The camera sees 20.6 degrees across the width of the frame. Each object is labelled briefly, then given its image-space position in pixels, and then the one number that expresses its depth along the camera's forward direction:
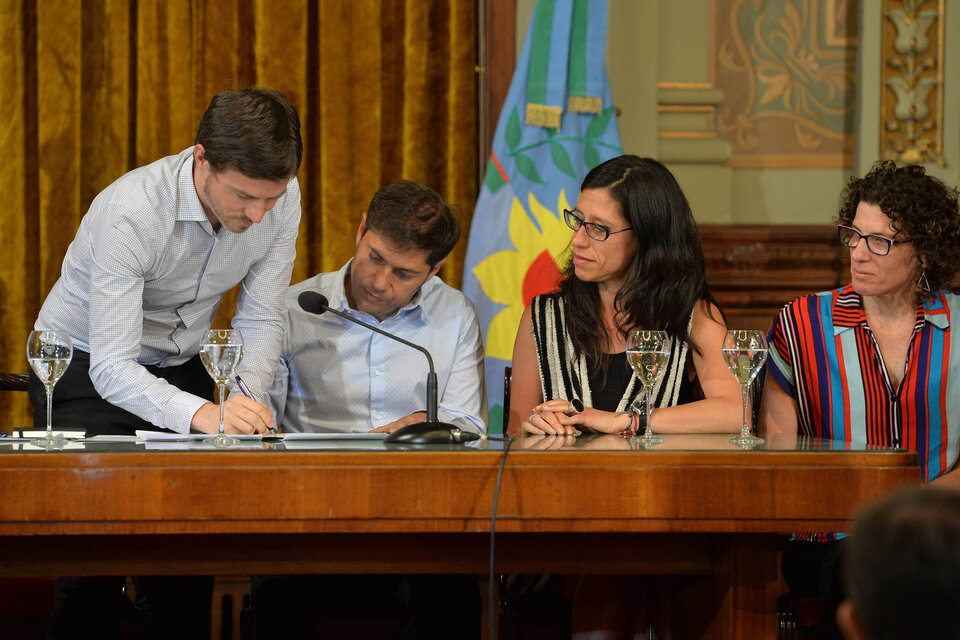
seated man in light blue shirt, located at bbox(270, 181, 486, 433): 4.31
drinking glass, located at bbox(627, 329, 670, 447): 3.81
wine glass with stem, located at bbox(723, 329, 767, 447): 3.82
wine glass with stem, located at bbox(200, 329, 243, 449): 3.73
